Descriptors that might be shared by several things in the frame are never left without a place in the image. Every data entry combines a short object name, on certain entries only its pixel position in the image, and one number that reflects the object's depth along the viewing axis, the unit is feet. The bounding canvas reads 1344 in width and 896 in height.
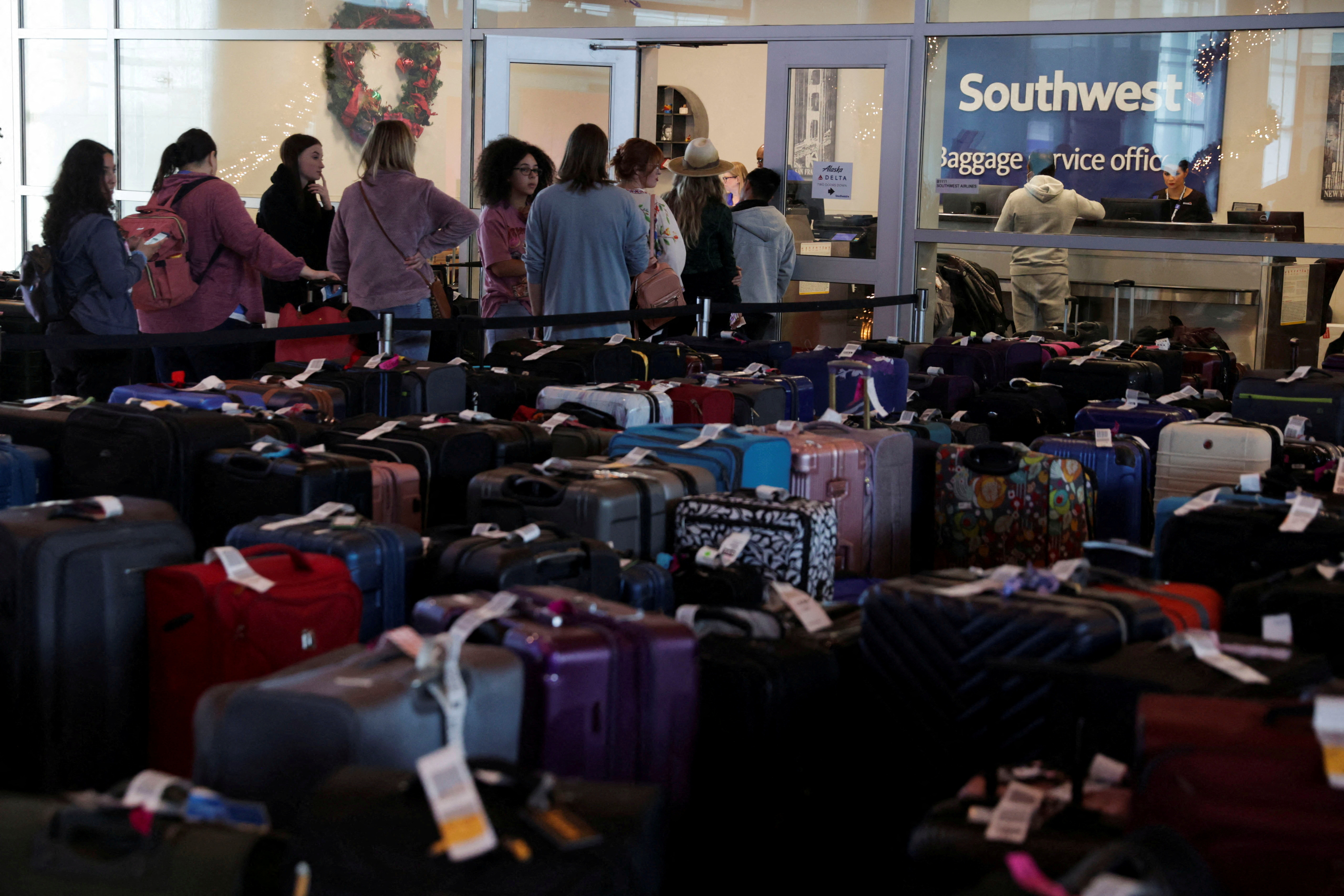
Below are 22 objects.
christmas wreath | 33.65
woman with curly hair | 21.77
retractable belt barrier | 15.58
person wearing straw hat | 25.31
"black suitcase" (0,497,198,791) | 8.38
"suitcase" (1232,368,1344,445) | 15.80
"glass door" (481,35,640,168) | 31.89
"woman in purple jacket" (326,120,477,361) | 19.40
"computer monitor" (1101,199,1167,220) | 27.63
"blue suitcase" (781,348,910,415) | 18.49
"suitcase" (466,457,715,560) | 10.46
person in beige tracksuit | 28.43
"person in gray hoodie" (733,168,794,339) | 28.32
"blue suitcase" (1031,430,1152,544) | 13.58
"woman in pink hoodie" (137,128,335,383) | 18.51
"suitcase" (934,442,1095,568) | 12.92
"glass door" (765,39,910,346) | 30.01
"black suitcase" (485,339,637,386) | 17.03
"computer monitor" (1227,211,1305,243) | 26.58
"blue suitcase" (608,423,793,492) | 12.16
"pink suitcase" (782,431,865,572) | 12.81
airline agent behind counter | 27.17
